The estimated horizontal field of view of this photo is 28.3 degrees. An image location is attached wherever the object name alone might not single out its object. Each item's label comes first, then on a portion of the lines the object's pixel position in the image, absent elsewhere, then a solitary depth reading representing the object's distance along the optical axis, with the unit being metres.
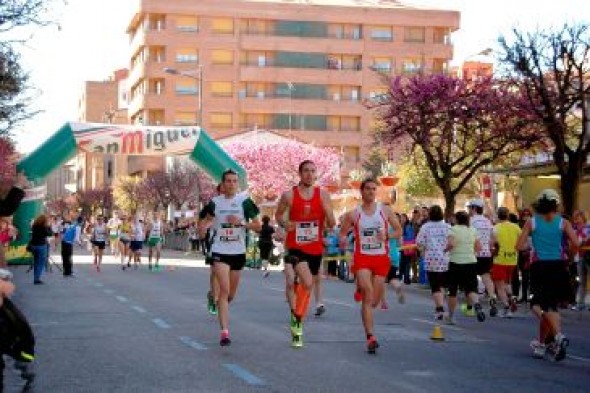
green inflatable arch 35.50
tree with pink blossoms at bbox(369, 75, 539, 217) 32.41
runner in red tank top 13.30
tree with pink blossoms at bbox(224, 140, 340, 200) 82.56
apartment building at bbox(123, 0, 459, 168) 102.94
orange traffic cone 14.41
